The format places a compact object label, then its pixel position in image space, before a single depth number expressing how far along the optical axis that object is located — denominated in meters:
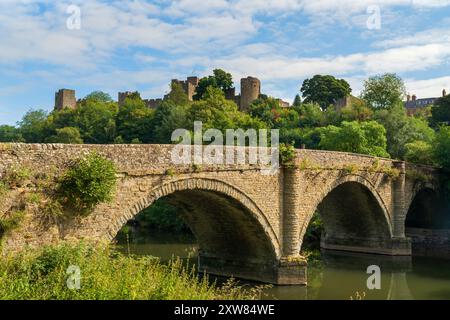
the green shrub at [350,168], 22.41
